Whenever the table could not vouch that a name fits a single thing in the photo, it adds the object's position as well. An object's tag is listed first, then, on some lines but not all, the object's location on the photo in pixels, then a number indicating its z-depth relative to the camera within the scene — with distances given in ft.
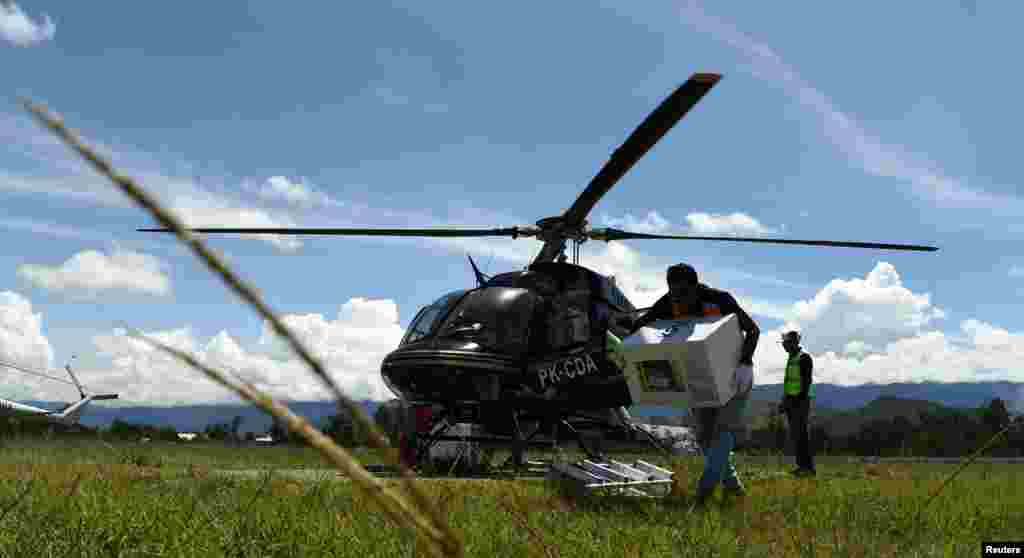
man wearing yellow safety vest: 35.60
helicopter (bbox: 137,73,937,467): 30.91
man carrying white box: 19.97
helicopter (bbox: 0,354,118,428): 76.31
